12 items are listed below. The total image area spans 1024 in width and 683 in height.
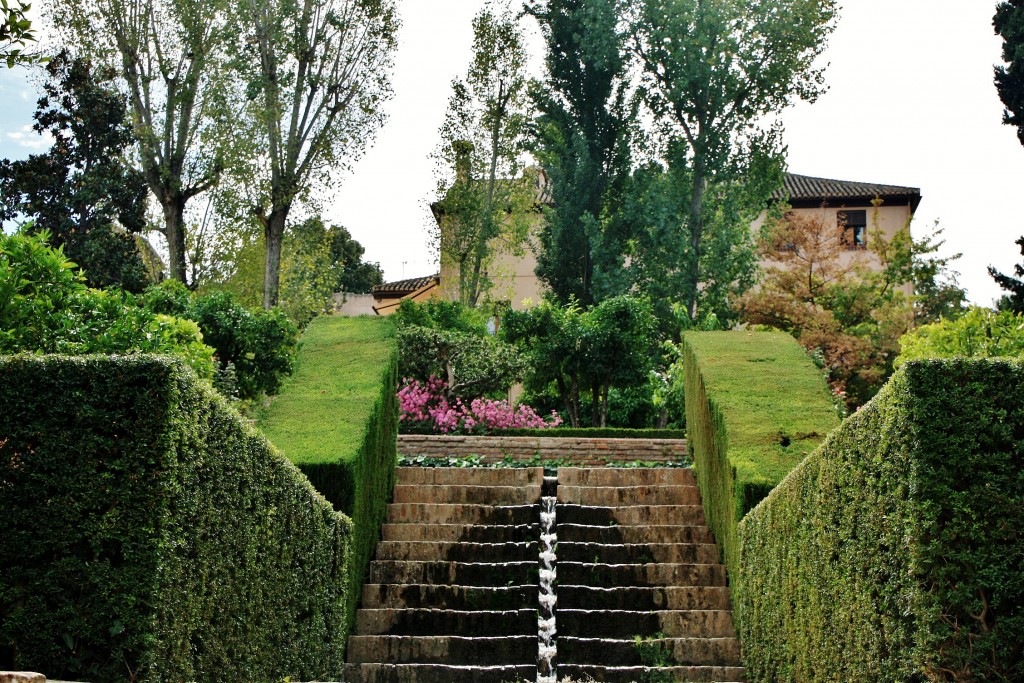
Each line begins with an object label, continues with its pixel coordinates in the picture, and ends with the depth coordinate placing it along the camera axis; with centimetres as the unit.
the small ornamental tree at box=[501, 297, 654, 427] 2370
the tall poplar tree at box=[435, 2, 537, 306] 3253
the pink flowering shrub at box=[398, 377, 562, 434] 2167
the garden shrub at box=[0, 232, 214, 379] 967
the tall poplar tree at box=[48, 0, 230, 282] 3122
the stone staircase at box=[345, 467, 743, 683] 1101
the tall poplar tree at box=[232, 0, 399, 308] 3189
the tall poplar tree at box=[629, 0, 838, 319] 3288
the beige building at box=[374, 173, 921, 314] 4178
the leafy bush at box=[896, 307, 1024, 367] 1144
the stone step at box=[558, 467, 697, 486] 1437
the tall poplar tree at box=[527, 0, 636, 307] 3300
